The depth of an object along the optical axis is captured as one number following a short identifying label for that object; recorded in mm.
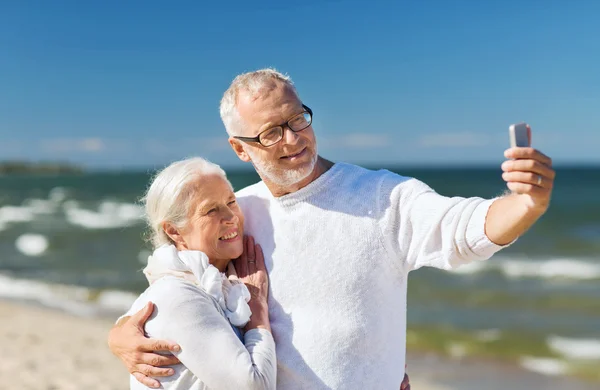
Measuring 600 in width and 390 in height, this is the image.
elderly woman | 2318
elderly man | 2559
